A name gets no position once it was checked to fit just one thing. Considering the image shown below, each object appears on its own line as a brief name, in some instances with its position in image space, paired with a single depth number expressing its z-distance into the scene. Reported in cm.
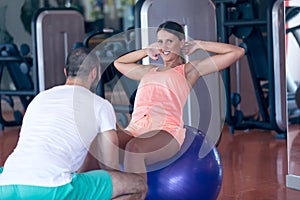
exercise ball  342
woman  355
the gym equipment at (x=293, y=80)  576
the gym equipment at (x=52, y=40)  669
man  292
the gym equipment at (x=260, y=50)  610
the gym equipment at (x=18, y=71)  757
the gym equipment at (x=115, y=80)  521
